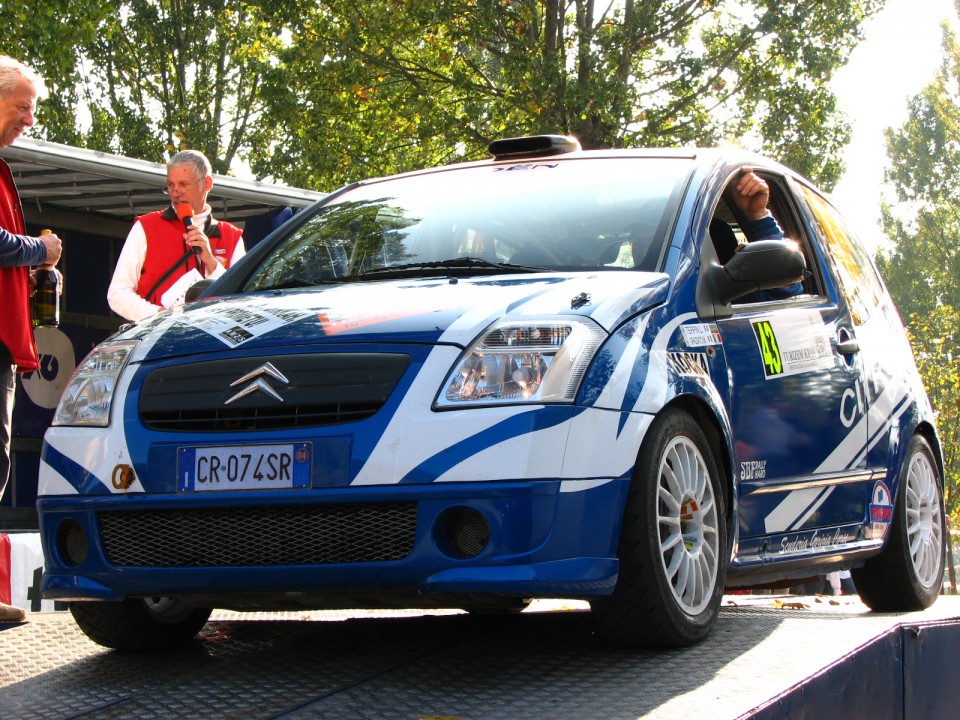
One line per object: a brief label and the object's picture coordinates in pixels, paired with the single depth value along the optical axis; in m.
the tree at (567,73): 22.67
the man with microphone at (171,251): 6.55
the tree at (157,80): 34.62
